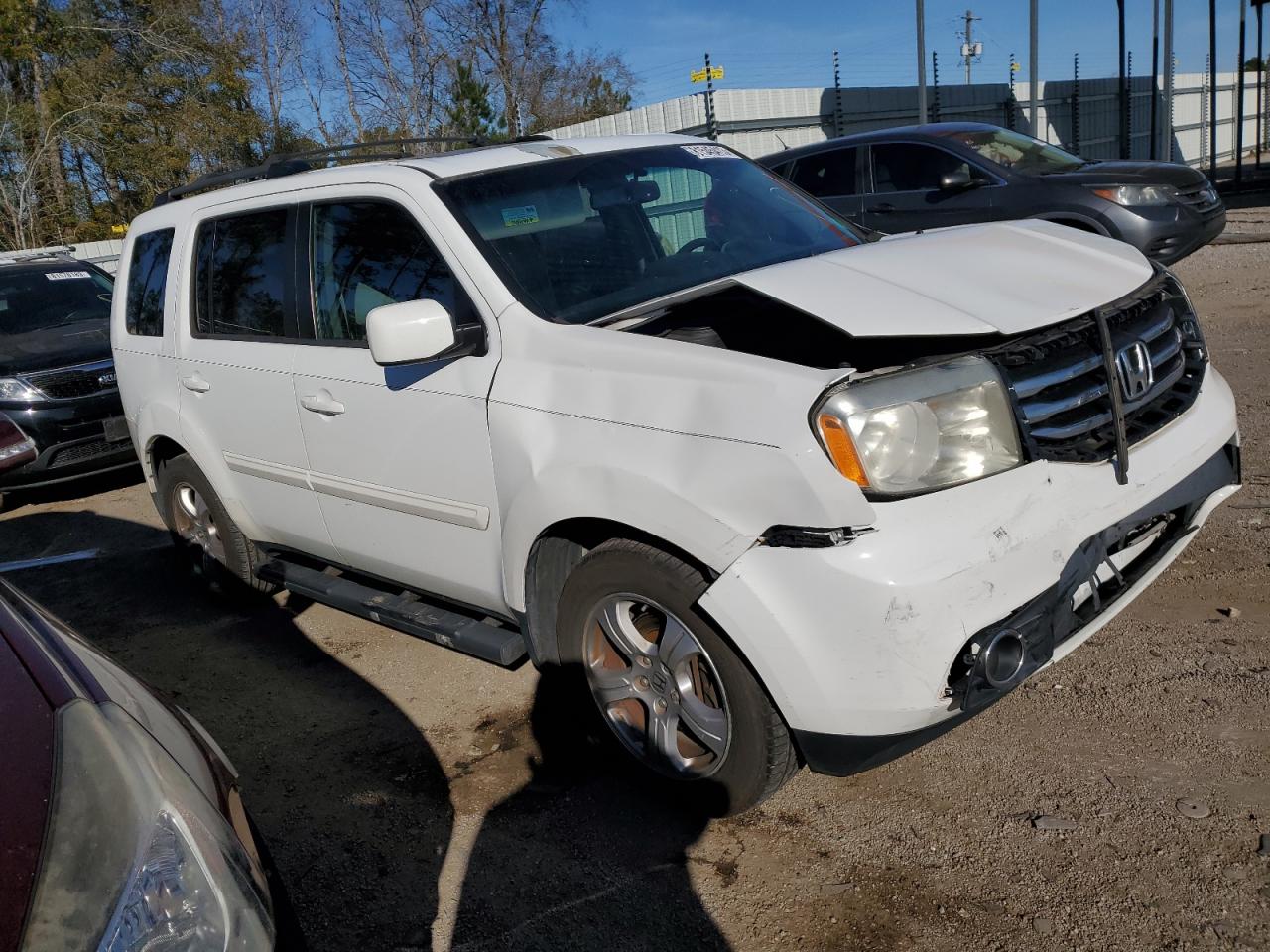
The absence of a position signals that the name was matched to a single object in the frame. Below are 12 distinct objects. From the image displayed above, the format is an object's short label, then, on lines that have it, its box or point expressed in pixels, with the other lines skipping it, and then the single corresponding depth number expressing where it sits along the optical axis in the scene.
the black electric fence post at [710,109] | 17.25
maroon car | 1.54
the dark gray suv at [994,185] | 9.52
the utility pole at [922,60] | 18.52
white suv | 2.54
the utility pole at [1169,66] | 20.22
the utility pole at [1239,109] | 20.35
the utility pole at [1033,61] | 18.02
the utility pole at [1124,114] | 22.50
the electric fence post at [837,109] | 19.91
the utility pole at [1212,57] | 21.82
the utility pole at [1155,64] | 21.78
